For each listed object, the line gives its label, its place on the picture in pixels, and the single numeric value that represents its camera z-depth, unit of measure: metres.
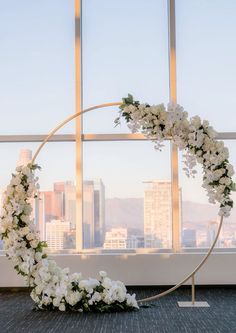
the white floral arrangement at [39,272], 4.71
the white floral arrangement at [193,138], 4.72
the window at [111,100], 6.56
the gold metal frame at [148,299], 4.85
